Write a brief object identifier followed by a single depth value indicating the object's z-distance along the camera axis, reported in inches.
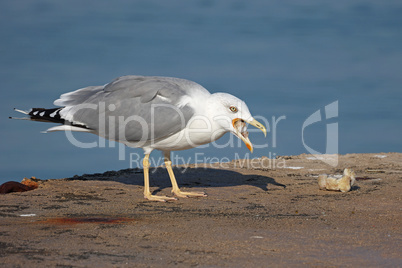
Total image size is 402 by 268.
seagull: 603.8
